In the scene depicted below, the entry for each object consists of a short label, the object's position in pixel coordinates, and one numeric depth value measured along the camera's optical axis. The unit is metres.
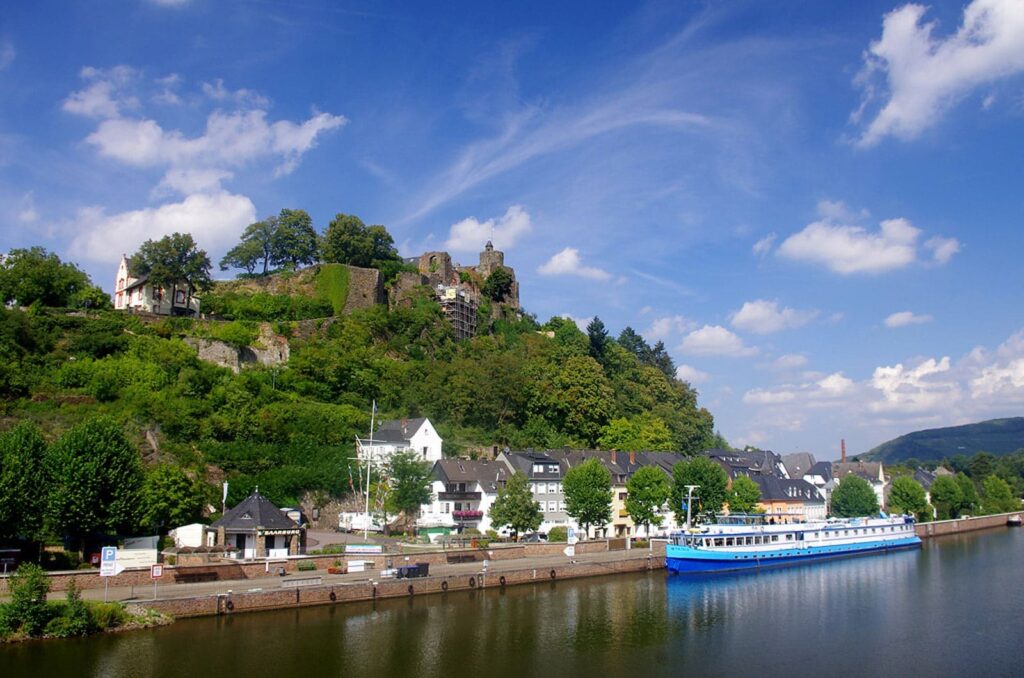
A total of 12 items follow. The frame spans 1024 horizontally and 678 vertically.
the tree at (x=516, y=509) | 54.34
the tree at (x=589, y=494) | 59.09
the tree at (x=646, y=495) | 63.12
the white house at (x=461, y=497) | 60.47
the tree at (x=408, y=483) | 54.69
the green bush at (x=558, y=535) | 59.09
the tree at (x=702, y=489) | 64.64
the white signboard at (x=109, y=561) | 32.06
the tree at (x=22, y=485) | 34.72
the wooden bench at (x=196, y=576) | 36.62
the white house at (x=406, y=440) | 61.81
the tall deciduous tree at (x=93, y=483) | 36.97
